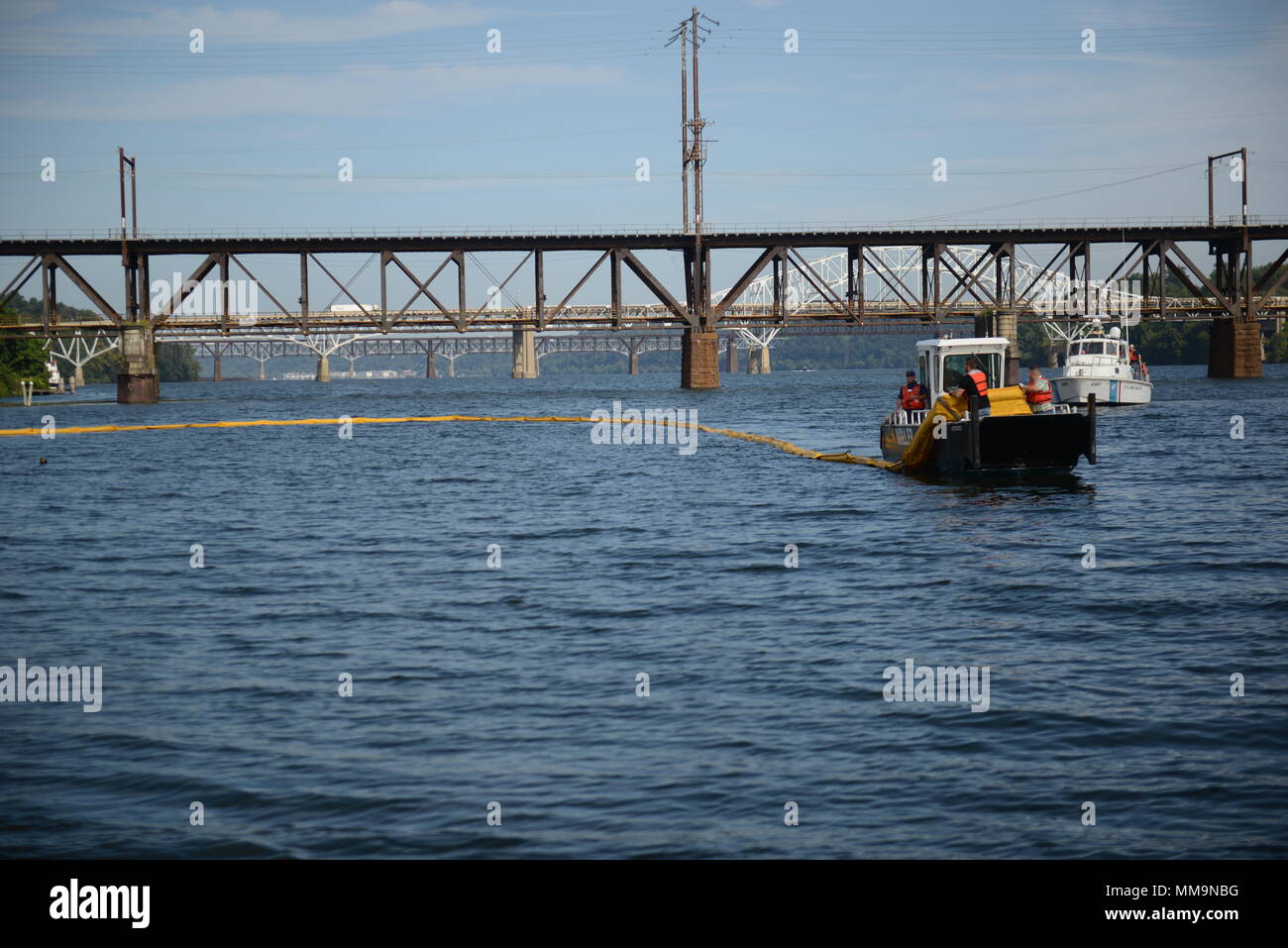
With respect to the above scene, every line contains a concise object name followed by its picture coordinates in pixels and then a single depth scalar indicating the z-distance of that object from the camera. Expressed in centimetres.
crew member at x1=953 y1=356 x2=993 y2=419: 3584
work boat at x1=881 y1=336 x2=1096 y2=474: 3619
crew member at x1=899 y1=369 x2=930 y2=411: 4266
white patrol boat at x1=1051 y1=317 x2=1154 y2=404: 7094
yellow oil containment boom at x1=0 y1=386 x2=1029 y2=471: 3650
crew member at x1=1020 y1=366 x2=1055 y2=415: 3703
